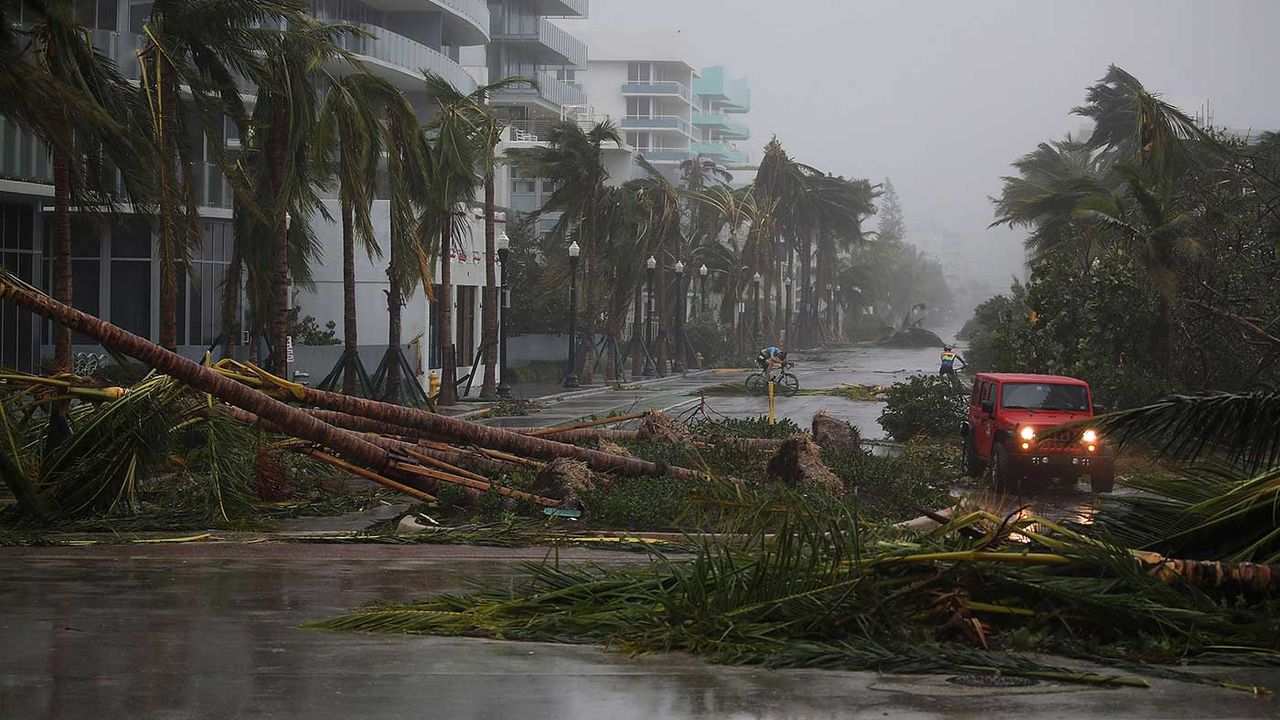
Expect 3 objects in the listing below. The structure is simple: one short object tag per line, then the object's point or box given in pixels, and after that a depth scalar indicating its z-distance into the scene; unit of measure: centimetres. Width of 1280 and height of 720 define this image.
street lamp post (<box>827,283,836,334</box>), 12275
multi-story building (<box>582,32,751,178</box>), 14112
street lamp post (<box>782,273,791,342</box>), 9606
